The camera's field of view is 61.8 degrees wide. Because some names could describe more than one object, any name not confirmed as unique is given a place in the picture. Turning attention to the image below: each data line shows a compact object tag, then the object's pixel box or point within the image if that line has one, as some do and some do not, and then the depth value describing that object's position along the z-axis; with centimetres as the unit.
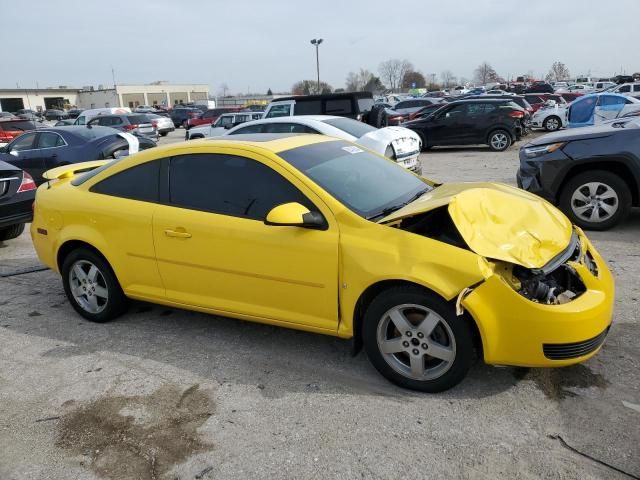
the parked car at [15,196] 701
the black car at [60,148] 1069
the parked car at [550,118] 2062
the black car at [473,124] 1561
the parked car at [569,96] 2859
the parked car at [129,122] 2395
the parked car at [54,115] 5562
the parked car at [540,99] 2584
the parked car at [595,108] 1439
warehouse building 9275
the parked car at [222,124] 1814
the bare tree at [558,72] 11144
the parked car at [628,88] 2742
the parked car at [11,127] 1903
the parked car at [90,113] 2981
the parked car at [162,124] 2733
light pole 4549
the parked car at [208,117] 2899
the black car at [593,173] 623
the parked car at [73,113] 4986
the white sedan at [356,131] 876
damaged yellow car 301
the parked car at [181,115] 3861
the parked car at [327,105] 1414
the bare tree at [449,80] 12596
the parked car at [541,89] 4025
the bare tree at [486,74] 11862
